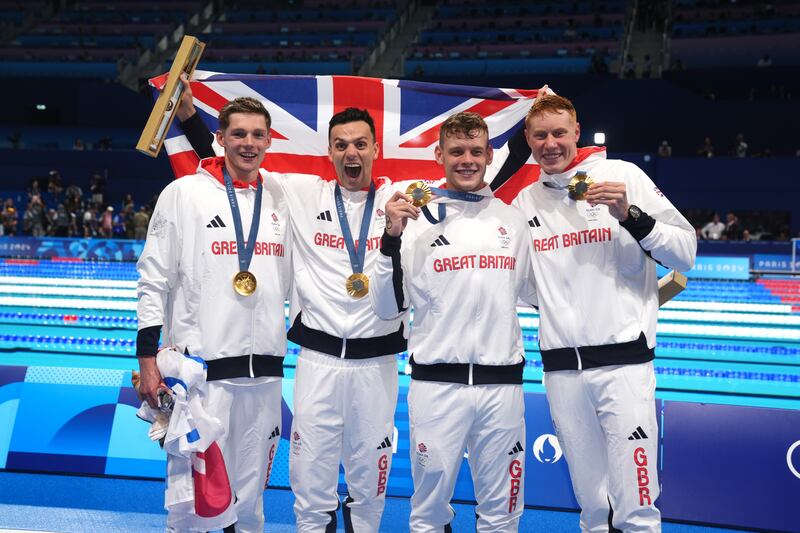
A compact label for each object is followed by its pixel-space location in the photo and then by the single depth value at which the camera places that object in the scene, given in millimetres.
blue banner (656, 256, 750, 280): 12812
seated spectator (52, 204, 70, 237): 18062
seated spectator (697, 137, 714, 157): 18466
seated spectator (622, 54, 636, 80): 20578
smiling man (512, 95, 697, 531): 2807
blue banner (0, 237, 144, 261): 14820
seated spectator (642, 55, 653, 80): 21072
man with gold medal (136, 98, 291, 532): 3041
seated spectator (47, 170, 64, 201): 19375
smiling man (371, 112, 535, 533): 2863
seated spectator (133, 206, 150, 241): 15914
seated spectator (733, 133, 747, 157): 18312
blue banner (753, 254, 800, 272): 13664
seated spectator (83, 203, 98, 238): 17766
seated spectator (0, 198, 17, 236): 17406
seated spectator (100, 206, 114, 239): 17188
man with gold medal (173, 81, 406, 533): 3027
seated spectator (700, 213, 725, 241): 16359
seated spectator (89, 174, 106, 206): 19203
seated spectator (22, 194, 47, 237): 17812
